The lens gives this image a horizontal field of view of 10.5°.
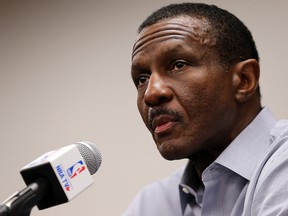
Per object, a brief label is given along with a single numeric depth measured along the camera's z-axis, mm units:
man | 1960
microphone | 1742
